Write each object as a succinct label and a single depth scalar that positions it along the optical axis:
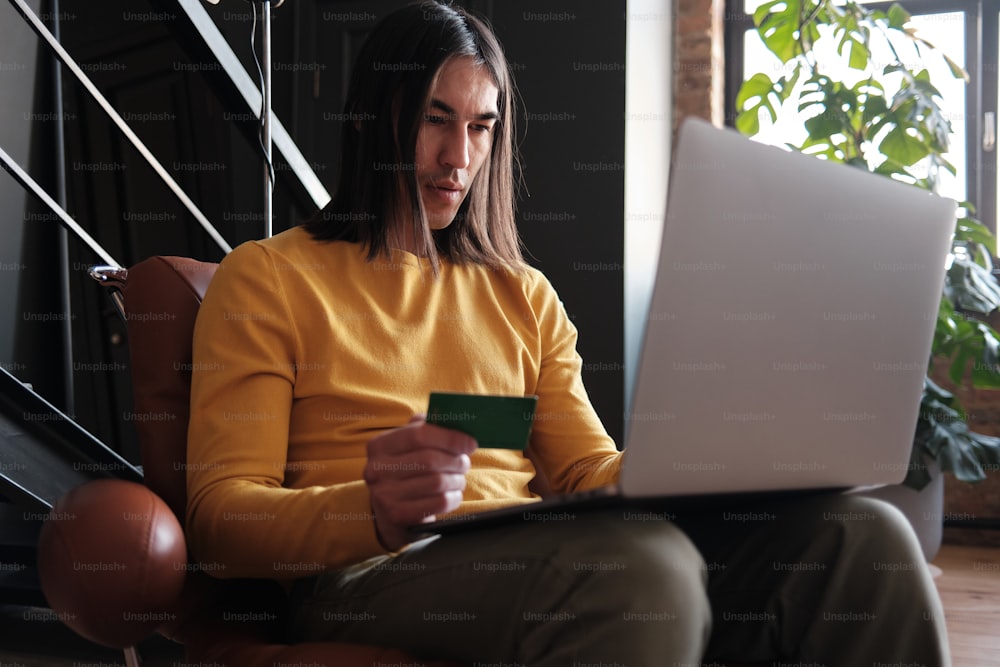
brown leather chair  0.82
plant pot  2.42
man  0.78
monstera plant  2.48
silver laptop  0.71
